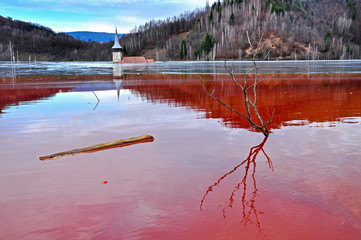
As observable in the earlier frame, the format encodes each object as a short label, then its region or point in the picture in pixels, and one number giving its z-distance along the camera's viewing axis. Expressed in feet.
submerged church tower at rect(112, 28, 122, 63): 602.44
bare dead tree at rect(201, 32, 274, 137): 34.42
